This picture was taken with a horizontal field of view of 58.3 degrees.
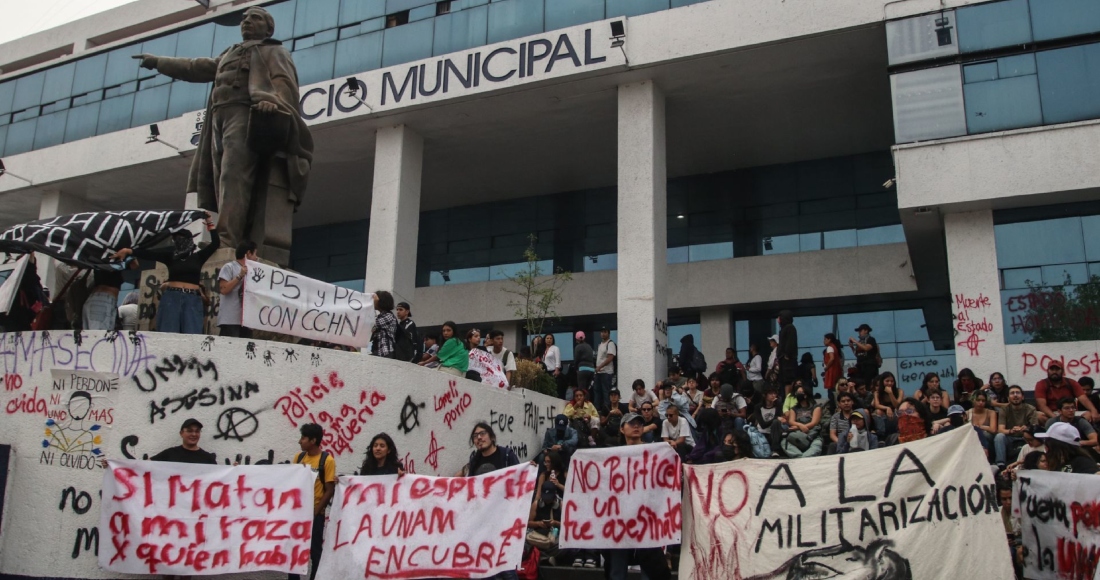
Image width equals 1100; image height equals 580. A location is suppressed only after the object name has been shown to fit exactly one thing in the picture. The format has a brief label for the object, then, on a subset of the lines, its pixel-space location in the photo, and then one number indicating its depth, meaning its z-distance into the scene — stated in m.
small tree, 21.75
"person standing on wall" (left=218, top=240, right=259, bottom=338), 9.27
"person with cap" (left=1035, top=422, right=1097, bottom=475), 7.16
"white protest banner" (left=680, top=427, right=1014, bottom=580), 6.74
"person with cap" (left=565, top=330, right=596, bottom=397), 16.66
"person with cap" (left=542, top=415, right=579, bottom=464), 12.48
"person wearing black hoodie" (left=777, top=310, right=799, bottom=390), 15.38
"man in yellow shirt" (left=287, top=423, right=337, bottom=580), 7.63
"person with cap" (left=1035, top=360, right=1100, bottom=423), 11.87
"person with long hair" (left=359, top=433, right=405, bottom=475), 7.90
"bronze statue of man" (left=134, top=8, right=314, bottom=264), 10.34
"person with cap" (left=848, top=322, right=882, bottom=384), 15.44
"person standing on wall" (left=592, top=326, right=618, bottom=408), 16.83
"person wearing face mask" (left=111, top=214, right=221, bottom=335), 8.90
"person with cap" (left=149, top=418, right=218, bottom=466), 7.57
